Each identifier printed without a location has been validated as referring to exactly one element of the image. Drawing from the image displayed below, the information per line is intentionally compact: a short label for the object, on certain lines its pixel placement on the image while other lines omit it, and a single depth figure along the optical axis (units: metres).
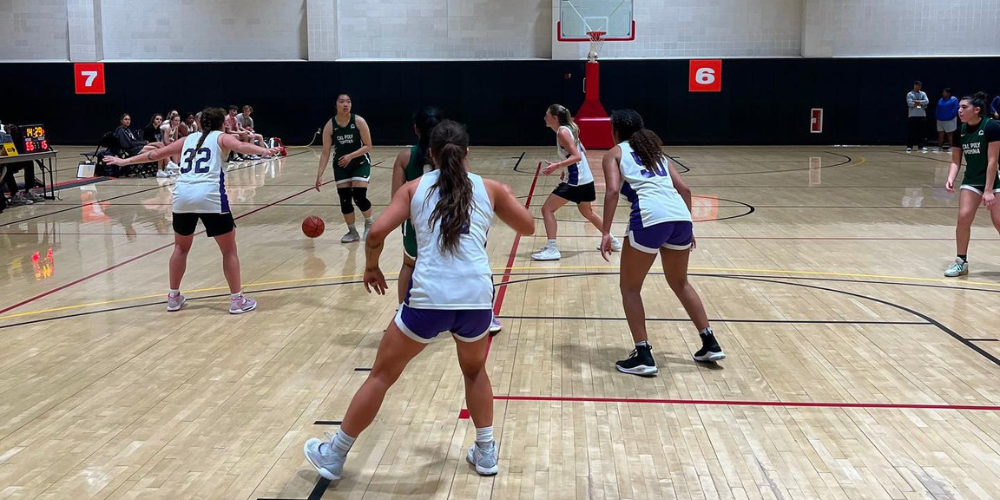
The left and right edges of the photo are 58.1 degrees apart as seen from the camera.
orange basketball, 10.06
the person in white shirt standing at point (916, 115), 22.53
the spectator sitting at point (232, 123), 21.23
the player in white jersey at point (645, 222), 5.36
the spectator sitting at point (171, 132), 18.00
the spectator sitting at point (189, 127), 18.03
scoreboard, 13.68
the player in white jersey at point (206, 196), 6.82
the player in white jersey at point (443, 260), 3.68
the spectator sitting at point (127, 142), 17.58
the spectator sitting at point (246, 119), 22.55
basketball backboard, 23.80
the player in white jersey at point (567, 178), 8.75
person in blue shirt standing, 22.09
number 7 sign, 25.53
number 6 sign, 24.62
